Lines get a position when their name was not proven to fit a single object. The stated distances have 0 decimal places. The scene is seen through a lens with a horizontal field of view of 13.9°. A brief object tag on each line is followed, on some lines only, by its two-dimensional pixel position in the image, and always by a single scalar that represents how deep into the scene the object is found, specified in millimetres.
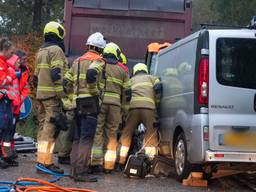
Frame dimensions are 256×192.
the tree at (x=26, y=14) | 43744
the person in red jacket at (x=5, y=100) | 15523
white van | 13132
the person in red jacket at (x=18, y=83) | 15987
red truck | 21060
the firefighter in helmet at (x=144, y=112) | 16263
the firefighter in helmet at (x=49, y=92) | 15016
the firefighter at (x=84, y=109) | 14277
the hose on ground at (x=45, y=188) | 11770
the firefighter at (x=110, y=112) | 15755
